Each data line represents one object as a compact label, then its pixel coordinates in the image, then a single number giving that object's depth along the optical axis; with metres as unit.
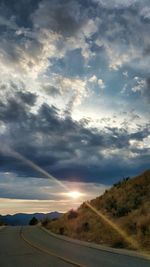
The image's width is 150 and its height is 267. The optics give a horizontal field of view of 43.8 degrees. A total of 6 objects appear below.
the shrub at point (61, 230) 17.00
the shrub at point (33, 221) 36.14
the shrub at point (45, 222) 26.42
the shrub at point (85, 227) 14.92
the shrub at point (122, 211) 14.93
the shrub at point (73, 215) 19.56
